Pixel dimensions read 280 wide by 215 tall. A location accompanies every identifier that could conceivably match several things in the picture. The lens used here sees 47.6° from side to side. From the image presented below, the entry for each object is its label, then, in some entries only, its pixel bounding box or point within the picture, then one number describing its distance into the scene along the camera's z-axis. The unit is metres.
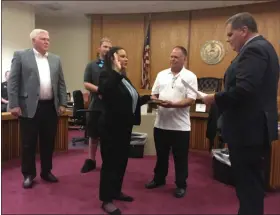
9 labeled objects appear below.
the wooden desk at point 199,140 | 2.51
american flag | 5.02
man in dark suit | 1.36
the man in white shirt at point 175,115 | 2.23
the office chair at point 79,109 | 2.79
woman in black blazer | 1.86
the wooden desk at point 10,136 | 2.94
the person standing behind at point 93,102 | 2.16
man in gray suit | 2.23
